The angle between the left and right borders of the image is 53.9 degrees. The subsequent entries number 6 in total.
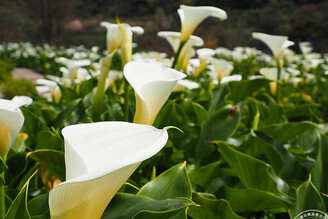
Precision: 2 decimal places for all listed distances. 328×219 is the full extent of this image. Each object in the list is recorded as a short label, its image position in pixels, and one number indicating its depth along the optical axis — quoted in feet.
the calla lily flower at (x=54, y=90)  4.71
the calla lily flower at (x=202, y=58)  5.04
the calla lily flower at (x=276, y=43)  4.16
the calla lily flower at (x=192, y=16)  2.90
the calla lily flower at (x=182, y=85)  3.31
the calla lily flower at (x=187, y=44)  3.83
